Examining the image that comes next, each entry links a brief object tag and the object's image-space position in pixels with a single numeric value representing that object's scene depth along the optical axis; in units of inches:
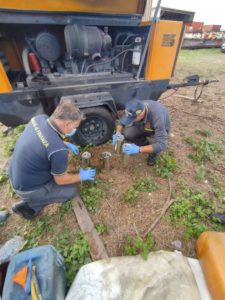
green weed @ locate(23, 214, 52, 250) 85.0
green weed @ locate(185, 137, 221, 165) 134.0
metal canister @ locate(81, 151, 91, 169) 98.6
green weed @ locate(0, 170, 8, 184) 113.2
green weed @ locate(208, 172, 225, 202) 109.4
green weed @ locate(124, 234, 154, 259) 80.6
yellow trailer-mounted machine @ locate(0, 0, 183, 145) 101.7
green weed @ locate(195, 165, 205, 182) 118.5
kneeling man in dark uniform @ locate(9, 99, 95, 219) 71.2
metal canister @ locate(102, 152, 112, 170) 109.7
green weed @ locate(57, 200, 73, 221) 96.9
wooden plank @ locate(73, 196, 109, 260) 80.1
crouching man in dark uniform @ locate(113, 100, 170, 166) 103.0
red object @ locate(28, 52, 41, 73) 118.9
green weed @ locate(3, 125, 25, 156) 135.0
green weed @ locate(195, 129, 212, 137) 159.7
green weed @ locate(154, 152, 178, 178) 119.8
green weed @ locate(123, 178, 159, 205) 103.6
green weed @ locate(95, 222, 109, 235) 89.3
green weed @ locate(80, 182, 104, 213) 99.9
